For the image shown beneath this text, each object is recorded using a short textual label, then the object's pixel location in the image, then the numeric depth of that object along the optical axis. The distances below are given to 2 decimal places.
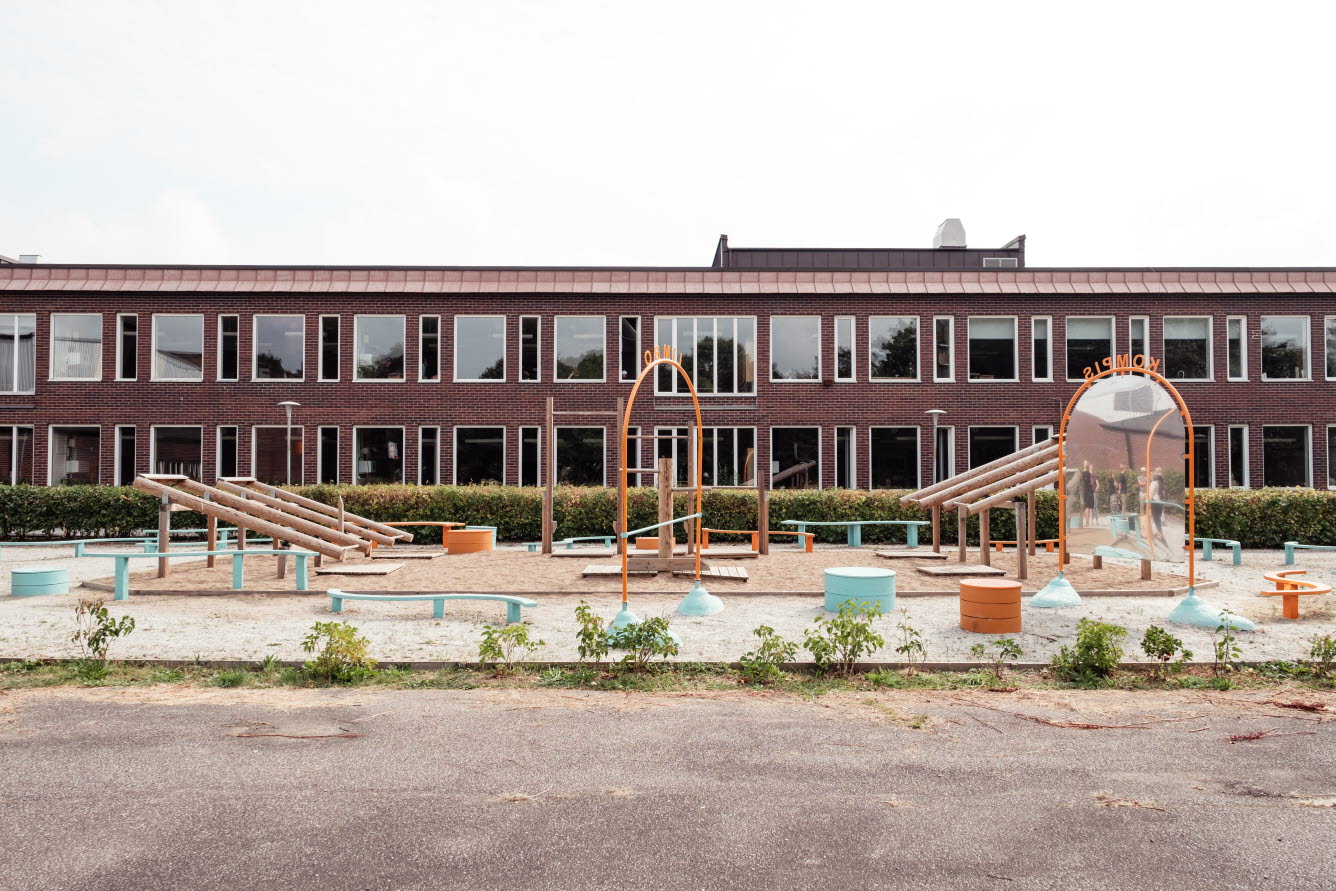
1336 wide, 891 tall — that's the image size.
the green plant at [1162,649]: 6.95
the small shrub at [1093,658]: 6.95
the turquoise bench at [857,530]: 17.30
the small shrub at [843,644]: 7.02
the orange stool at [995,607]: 8.69
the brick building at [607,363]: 25.25
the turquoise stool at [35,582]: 10.98
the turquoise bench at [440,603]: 9.02
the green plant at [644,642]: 7.15
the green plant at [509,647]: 7.07
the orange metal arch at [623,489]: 9.66
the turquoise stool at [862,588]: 9.93
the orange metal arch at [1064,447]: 9.53
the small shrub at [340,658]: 6.91
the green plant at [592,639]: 7.07
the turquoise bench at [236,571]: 10.80
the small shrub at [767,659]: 6.93
